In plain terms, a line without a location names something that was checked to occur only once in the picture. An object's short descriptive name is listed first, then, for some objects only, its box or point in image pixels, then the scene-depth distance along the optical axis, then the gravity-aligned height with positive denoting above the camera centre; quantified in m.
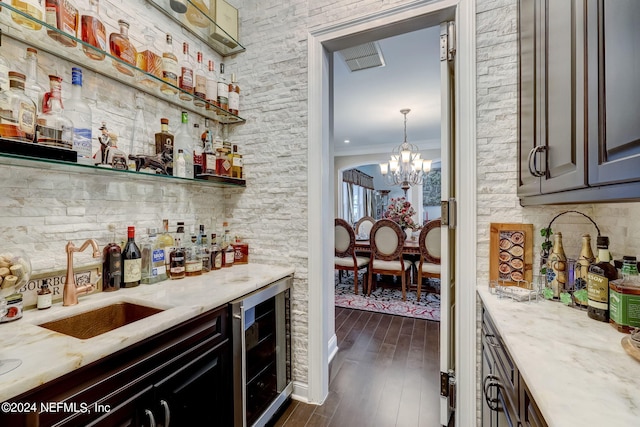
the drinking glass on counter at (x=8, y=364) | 0.66 -0.38
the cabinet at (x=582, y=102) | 0.60 +0.30
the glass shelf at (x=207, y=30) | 1.66 +1.21
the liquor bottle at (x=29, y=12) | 0.98 +0.73
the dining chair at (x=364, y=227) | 5.30 -0.31
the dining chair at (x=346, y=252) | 4.02 -0.60
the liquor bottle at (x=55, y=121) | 1.04 +0.36
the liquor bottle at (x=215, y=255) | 1.79 -0.28
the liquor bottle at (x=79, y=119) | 1.17 +0.40
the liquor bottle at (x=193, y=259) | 1.62 -0.29
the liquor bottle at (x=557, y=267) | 1.18 -0.24
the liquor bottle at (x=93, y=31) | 1.20 +0.80
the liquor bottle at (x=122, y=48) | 1.32 +0.79
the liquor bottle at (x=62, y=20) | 1.08 +0.77
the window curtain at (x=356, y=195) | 7.74 +0.50
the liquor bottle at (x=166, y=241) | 1.55 -0.17
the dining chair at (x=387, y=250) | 3.77 -0.55
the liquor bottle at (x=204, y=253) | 1.73 -0.26
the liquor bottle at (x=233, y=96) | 1.93 +0.81
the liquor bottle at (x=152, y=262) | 1.46 -0.27
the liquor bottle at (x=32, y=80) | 1.07 +0.52
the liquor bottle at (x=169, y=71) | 1.53 +0.79
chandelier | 4.96 +0.82
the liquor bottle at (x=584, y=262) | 1.08 -0.20
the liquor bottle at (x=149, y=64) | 1.44 +0.80
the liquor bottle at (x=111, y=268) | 1.32 -0.27
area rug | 3.32 -1.21
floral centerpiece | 4.62 -0.05
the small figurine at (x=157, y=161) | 1.40 +0.27
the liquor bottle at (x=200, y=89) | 1.72 +0.77
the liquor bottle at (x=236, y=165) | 1.93 +0.33
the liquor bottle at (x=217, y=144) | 1.85 +0.46
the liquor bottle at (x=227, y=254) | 1.87 -0.29
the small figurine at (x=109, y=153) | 1.28 +0.28
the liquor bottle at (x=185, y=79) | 1.63 +0.79
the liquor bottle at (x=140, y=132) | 1.50 +0.44
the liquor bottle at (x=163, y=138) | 1.54 +0.41
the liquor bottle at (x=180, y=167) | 1.57 +0.26
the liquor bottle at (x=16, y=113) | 0.93 +0.35
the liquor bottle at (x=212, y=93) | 1.81 +0.79
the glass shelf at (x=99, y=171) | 1.00 +0.19
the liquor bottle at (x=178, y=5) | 1.66 +1.26
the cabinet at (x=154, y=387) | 0.72 -0.56
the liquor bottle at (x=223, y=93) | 1.87 +0.80
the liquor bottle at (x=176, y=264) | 1.55 -0.29
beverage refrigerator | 1.34 -0.79
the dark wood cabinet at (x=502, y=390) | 0.72 -0.57
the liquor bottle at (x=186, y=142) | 1.65 +0.44
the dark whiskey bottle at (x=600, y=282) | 0.94 -0.24
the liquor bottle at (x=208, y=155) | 1.75 +0.36
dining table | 3.86 -0.51
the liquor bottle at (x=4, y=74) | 0.98 +0.50
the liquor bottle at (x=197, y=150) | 1.70 +0.39
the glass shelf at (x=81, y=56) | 1.02 +0.69
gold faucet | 1.13 -0.29
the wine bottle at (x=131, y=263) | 1.36 -0.26
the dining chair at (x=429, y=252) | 3.51 -0.52
